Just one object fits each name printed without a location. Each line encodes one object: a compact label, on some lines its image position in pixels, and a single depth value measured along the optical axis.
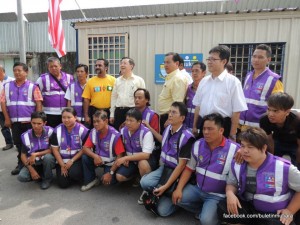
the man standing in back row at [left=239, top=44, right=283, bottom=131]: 2.78
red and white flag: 6.26
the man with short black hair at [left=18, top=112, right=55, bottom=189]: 3.36
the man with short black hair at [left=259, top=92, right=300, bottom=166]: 2.29
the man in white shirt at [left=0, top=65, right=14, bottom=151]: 5.00
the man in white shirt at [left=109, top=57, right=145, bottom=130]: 3.83
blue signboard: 5.83
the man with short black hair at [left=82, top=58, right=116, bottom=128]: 3.94
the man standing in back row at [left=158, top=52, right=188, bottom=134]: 3.38
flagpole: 6.09
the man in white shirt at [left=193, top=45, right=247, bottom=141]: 2.62
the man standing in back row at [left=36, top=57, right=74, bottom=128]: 4.02
